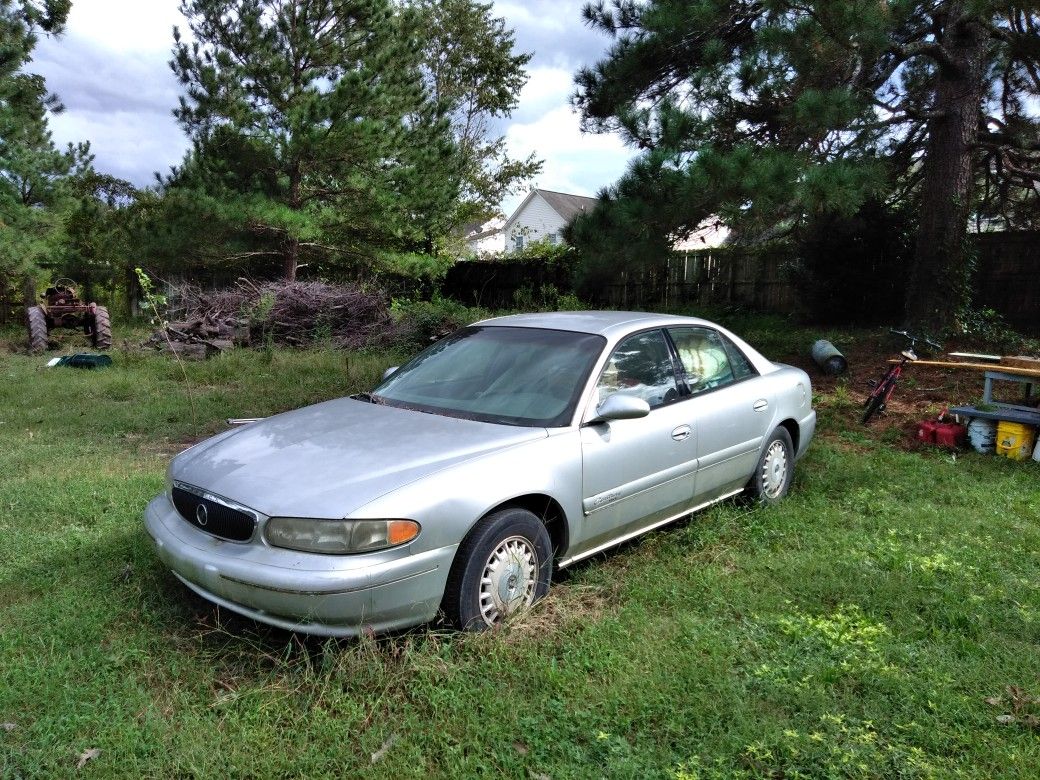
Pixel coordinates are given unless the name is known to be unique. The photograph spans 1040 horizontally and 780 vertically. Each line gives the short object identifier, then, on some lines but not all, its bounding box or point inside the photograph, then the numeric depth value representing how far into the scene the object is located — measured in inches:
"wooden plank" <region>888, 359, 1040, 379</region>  244.2
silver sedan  115.4
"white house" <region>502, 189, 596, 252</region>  1678.2
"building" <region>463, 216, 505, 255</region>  1469.0
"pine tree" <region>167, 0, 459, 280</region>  603.8
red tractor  561.9
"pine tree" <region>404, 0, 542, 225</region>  1029.2
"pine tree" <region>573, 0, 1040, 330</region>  276.5
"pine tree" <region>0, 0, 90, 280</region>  554.9
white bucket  257.0
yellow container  249.0
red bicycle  290.5
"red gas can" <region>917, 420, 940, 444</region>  271.4
